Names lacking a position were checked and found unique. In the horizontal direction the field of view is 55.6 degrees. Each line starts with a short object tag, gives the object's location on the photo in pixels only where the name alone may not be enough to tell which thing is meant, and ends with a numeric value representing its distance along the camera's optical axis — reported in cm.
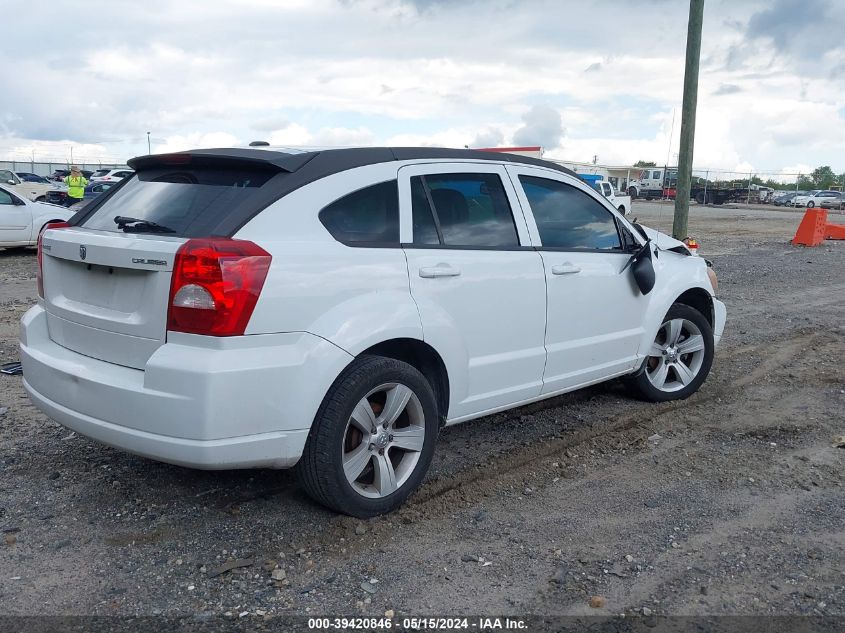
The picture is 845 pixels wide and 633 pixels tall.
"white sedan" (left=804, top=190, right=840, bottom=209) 4881
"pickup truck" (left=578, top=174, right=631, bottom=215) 2788
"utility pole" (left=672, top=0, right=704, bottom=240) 1009
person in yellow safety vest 2261
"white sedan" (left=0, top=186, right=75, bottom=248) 1409
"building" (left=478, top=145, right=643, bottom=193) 4286
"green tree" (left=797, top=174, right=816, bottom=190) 5731
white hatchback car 328
